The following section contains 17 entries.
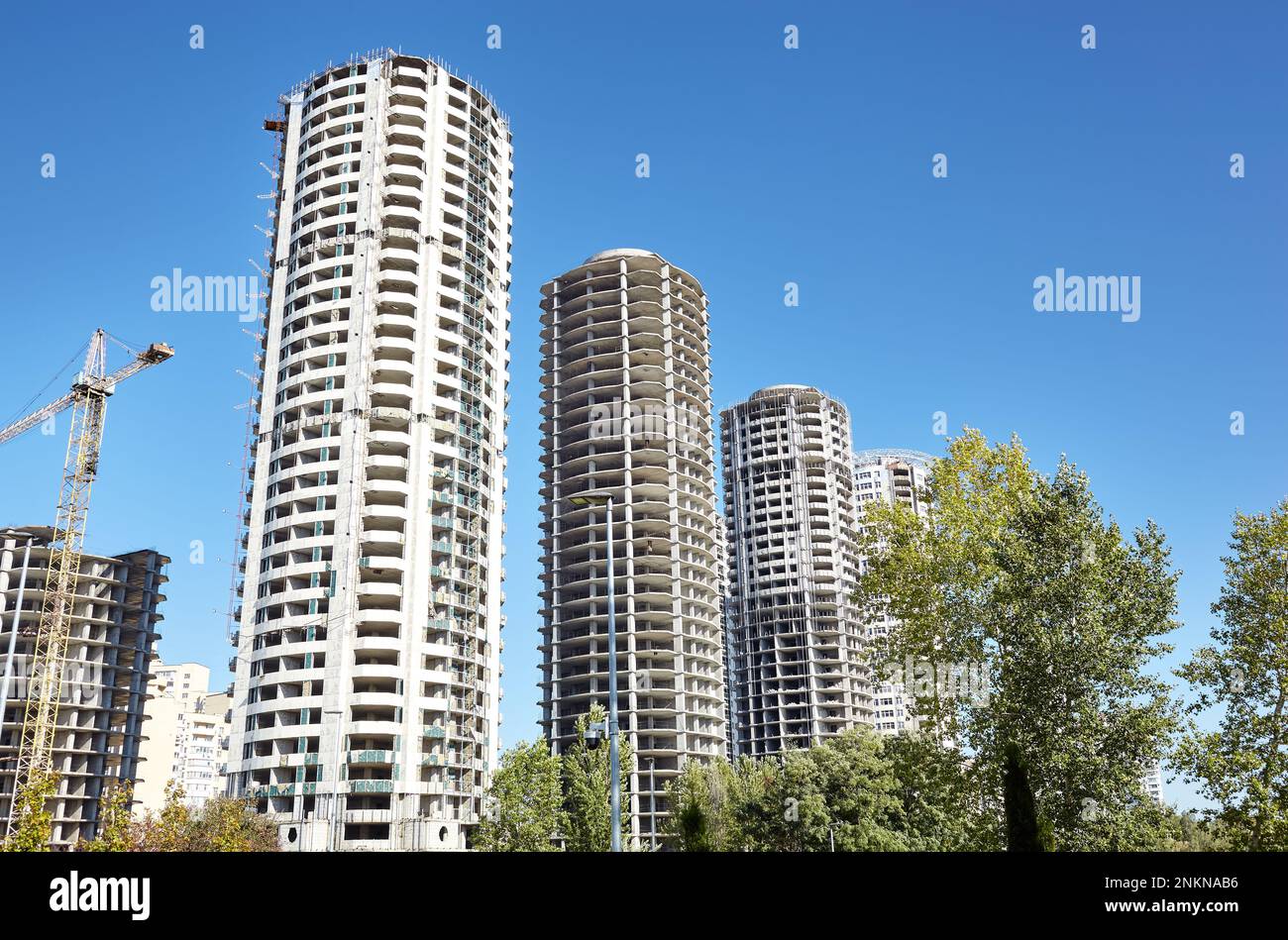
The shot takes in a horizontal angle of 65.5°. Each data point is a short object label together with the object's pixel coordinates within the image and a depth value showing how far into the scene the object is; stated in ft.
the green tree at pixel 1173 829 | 103.19
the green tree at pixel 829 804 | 227.81
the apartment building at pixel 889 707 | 619.26
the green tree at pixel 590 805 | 256.73
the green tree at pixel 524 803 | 226.79
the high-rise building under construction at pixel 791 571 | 512.63
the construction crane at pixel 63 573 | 362.53
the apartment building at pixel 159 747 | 509.76
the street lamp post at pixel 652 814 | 371.56
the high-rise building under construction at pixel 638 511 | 396.98
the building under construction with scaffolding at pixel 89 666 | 379.14
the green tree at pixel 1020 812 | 90.30
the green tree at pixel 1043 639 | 101.65
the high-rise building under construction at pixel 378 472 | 260.83
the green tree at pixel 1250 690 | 105.09
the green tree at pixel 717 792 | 278.87
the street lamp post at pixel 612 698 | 104.01
